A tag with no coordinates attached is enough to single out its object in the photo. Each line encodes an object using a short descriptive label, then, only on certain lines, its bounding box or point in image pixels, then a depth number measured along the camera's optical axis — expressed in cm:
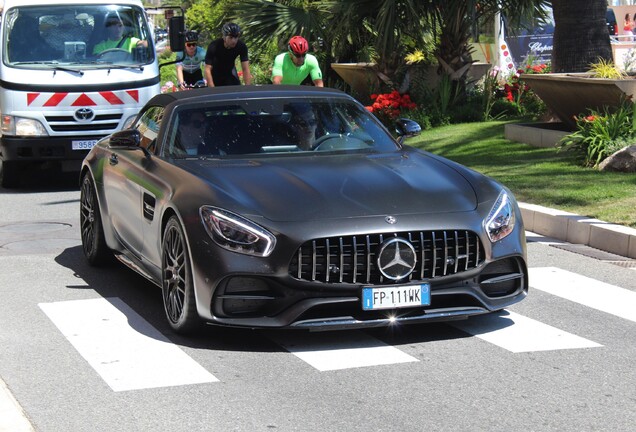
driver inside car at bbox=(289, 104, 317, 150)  837
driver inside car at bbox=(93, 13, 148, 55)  1555
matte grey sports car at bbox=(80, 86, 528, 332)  679
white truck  1495
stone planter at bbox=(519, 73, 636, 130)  1498
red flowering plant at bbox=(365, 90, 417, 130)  2056
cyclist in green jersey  1381
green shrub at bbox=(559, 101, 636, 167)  1405
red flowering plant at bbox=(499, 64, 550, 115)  2103
